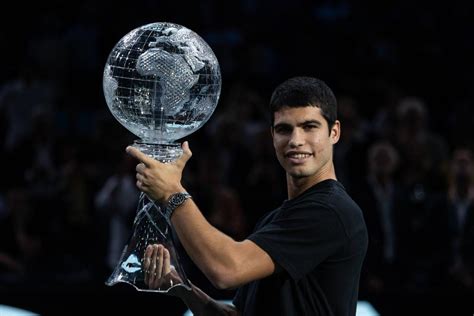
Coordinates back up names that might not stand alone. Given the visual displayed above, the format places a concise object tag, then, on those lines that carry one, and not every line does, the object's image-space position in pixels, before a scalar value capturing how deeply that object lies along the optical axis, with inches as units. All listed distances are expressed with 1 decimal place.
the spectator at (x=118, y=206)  556.4
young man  247.9
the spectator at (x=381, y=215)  524.1
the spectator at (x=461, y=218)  530.9
